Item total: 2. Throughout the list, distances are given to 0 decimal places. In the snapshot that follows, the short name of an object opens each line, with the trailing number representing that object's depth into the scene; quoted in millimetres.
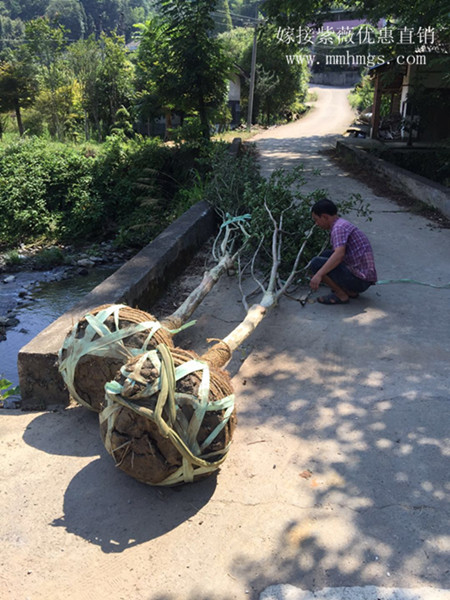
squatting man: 4555
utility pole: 27531
